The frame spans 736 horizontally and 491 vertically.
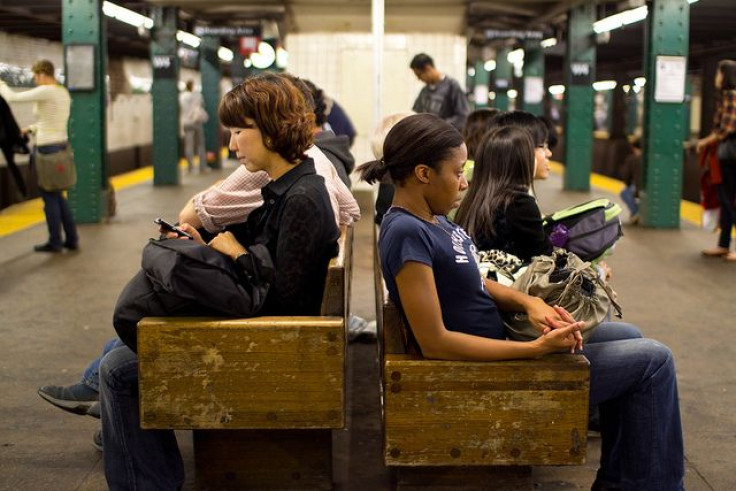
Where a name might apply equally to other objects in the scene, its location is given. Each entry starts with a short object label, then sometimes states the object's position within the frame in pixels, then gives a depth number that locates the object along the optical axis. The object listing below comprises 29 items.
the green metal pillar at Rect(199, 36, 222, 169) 19.92
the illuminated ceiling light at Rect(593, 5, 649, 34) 12.49
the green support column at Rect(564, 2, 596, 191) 14.49
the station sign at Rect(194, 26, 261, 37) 18.02
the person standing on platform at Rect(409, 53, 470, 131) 8.26
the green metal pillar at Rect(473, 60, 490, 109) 27.86
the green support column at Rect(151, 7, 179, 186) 15.47
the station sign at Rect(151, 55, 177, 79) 15.48
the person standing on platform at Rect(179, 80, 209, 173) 18.39
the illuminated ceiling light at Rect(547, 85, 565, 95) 31.15
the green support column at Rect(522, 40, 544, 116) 19.19
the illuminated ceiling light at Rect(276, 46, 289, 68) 19.03
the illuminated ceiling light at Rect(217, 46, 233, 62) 26.27
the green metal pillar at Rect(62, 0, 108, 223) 10.27
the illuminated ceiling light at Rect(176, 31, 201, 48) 19.87
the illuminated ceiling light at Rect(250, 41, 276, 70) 18.94
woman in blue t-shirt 2.59
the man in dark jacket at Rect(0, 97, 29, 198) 8.91
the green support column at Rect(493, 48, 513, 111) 24.77
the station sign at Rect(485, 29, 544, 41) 16.42
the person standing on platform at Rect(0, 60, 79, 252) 8.32
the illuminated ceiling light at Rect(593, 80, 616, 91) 23.69
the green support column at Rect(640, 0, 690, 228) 10.14
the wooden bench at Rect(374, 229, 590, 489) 2.64
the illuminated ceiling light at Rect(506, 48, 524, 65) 22.39
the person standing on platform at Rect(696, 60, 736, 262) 7.90
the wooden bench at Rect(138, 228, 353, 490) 2.75
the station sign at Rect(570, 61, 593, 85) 14.51
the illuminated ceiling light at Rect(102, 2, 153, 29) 12.79
